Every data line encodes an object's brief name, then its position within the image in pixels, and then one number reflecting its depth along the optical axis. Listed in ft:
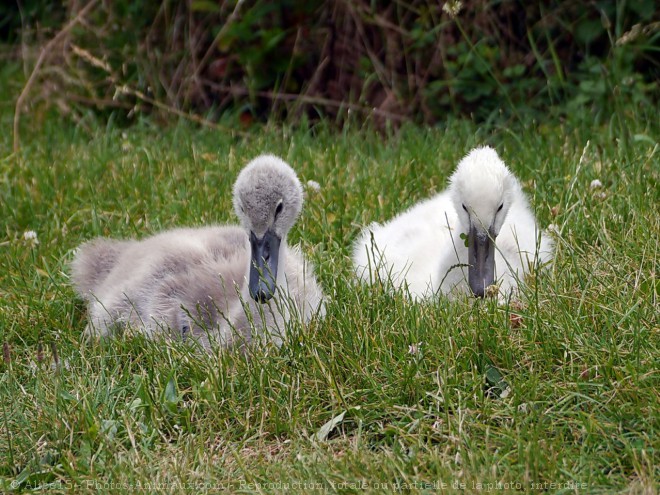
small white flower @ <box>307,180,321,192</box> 33.40
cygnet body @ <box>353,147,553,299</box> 25.88
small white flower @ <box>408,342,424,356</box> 21.77
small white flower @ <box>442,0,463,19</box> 31.50
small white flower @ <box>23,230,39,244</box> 31.74
